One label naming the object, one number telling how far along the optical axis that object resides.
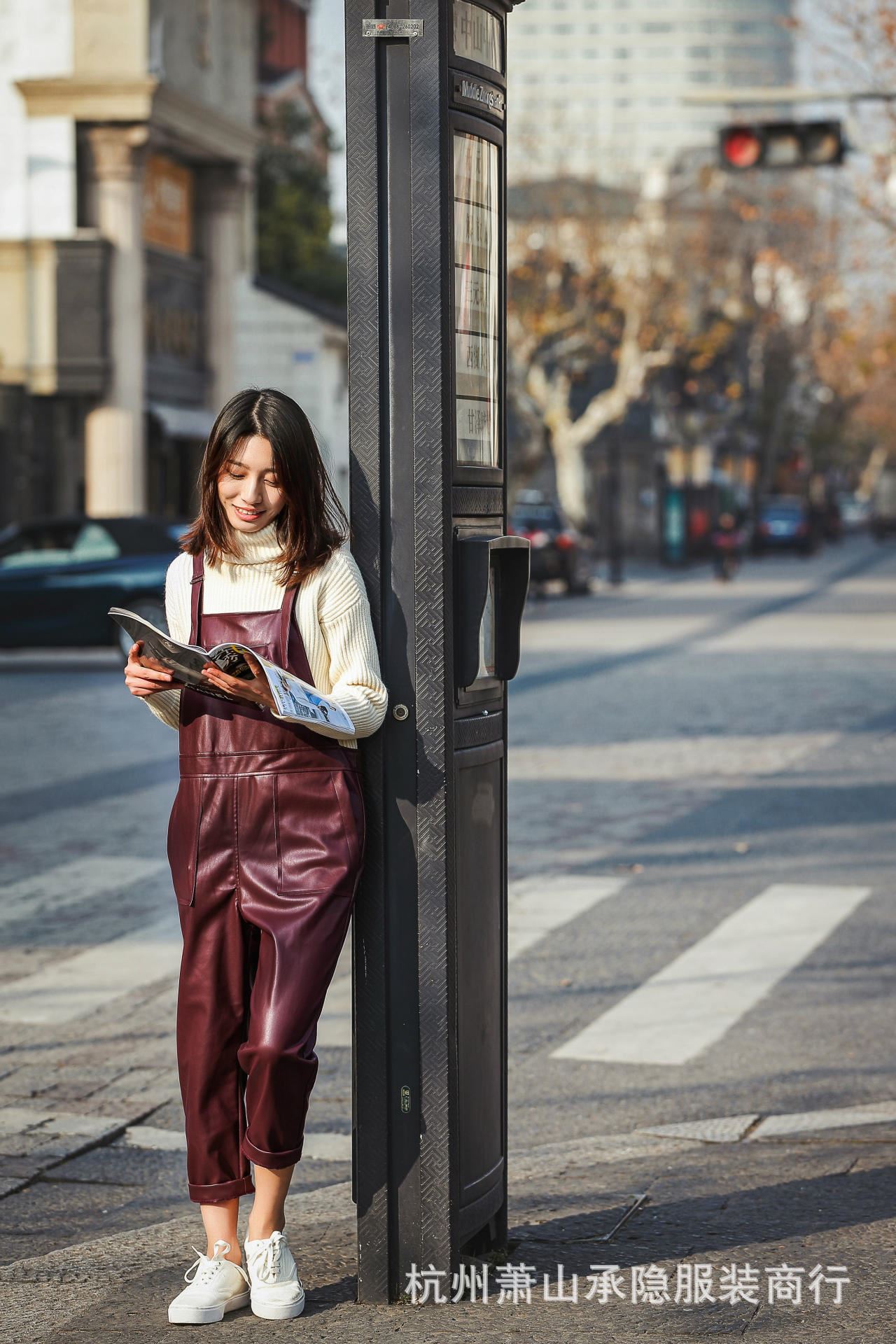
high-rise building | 196.62
